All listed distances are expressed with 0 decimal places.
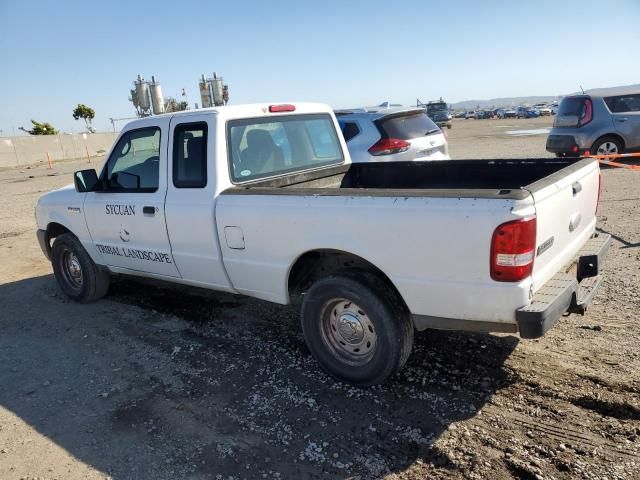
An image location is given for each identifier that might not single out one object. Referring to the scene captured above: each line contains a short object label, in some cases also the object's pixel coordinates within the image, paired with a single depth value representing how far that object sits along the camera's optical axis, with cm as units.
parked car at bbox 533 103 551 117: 5914
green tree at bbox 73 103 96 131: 5400
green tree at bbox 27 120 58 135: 4363
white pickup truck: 291
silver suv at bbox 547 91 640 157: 1171
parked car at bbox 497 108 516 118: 6397
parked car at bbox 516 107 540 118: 5792
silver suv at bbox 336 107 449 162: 791
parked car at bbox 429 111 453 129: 3911
